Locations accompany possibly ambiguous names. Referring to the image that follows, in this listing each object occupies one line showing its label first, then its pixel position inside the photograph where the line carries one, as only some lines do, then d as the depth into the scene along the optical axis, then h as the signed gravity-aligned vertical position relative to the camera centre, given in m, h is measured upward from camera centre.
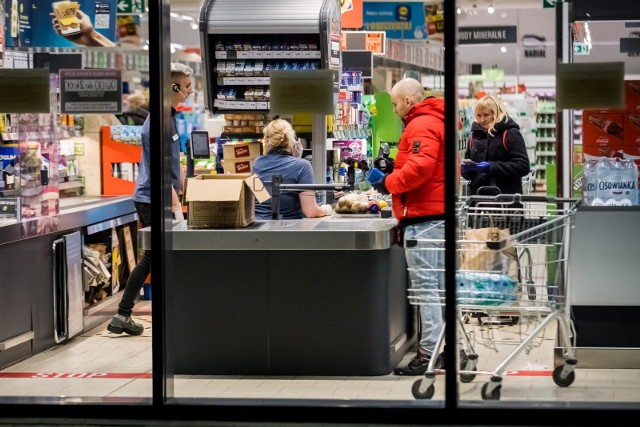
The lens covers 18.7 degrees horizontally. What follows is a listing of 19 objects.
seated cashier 12.02 -0.33
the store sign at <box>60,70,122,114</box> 12.65 +0.19
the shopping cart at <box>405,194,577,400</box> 9.74 -0.85
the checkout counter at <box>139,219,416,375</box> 10.87 -1.05
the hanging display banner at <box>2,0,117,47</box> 12.19 +0.63
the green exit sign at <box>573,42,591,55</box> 10.85 +0.37
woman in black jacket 13.92 -0.27
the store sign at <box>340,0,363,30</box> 17.06 +0.90
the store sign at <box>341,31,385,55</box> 16.55 +0.68
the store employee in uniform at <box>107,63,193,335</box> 13.10 -0.58
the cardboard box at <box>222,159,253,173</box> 13.96 -0.34
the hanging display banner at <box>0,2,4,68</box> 11.99 +0.49
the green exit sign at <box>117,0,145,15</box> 16.18 +0.94
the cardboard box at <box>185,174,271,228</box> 10.75 -0.45
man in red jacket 10.66 -0.43
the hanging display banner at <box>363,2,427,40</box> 24.73 +1.27
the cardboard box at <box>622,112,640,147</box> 10.93 -0.08
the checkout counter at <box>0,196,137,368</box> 11.79 -1.06
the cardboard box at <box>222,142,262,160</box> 13.98 -0.24
